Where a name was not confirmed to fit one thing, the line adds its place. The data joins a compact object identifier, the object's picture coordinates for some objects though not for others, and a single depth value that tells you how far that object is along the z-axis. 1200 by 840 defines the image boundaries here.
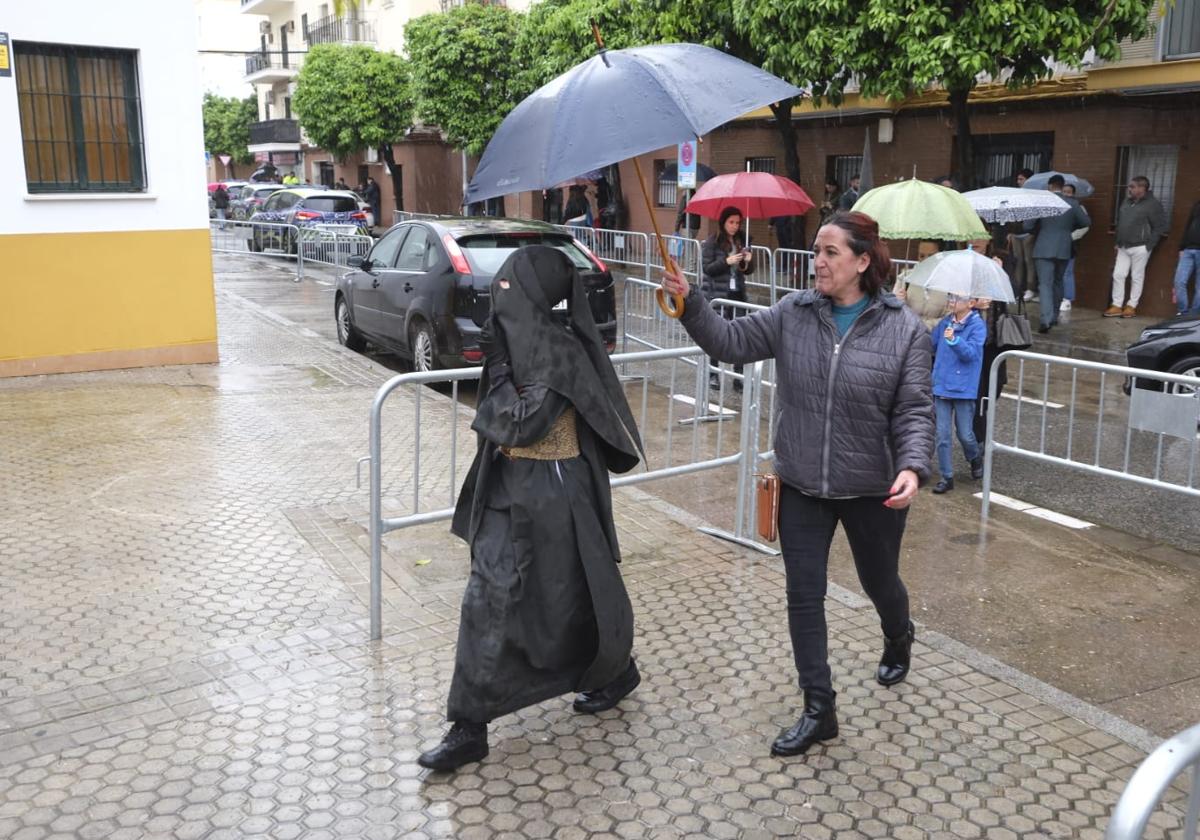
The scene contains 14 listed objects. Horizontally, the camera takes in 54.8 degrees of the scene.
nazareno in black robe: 3.93
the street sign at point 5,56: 9.95
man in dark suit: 14.67
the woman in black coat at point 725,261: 10.19
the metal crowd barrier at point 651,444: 5.12
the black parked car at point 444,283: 10.17
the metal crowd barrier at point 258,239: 24.05
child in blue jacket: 7.44
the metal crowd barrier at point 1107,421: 6.19
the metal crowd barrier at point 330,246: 21.00
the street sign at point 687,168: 15.31
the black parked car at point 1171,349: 9.41
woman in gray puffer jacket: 4.09
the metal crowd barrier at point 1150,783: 1.97
